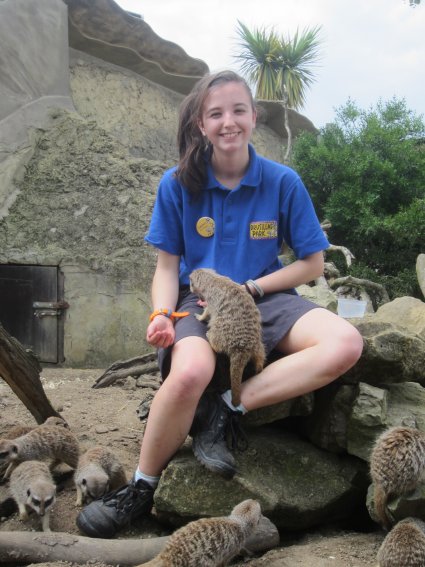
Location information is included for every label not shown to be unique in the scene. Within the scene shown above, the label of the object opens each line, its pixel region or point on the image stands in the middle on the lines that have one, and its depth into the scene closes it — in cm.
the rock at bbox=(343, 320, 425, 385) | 319
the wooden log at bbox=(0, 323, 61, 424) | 373
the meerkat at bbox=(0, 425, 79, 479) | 332
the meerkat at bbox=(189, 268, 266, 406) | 274
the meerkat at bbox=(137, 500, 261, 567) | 228
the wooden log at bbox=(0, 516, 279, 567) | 254
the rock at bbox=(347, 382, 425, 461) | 305
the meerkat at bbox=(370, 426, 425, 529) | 264
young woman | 275
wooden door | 690
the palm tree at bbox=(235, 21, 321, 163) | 1499
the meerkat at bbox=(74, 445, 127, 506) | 305
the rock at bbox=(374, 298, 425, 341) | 495
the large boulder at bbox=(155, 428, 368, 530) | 282
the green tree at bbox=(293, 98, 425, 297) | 1037
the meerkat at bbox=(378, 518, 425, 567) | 231
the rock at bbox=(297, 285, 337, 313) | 567
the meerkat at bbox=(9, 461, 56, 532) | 283
